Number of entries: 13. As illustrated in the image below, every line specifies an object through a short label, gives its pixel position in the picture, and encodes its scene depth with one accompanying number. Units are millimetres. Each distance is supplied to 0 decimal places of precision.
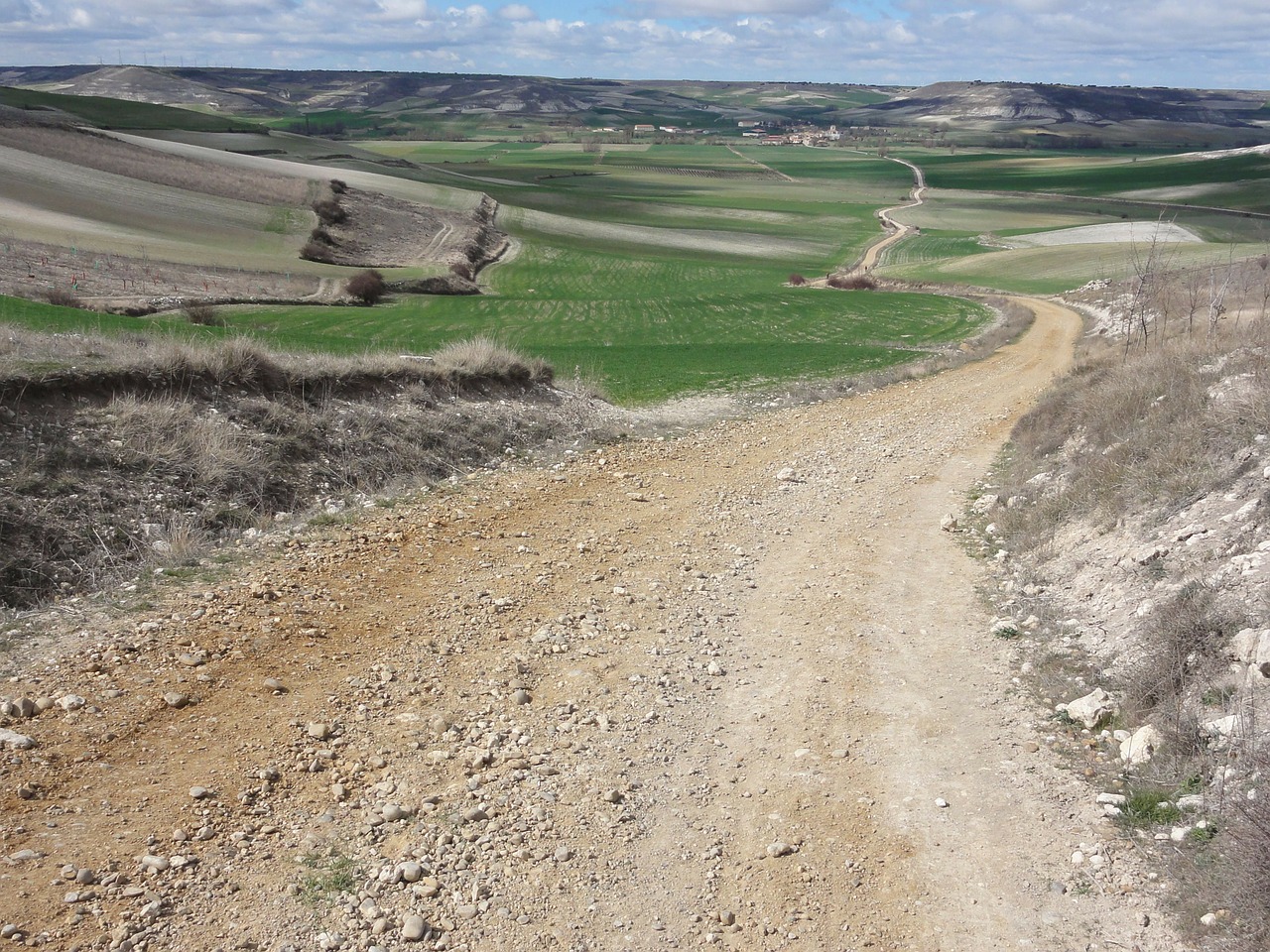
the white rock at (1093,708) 8320
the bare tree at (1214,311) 19966
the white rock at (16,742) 7051
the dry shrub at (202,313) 33809
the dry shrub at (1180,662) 7750
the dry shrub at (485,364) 18562
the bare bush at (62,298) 32006
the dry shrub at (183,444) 12211
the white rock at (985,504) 14962
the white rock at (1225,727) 7016
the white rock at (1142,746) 7547
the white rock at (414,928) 5945
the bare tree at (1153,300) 30562
